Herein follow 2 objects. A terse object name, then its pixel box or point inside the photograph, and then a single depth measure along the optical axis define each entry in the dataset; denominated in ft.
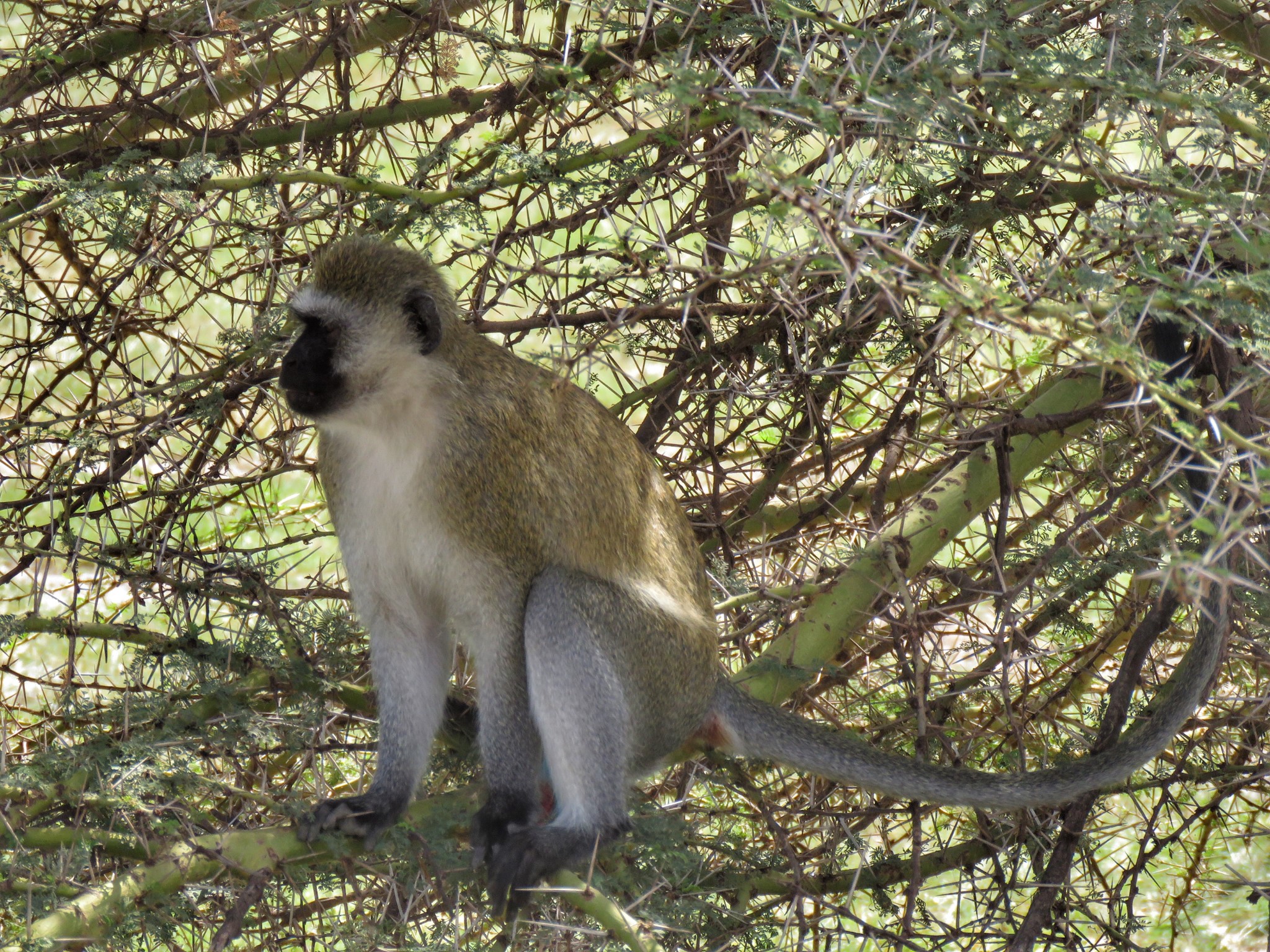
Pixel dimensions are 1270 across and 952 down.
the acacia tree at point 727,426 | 17.30
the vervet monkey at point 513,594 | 21.99
